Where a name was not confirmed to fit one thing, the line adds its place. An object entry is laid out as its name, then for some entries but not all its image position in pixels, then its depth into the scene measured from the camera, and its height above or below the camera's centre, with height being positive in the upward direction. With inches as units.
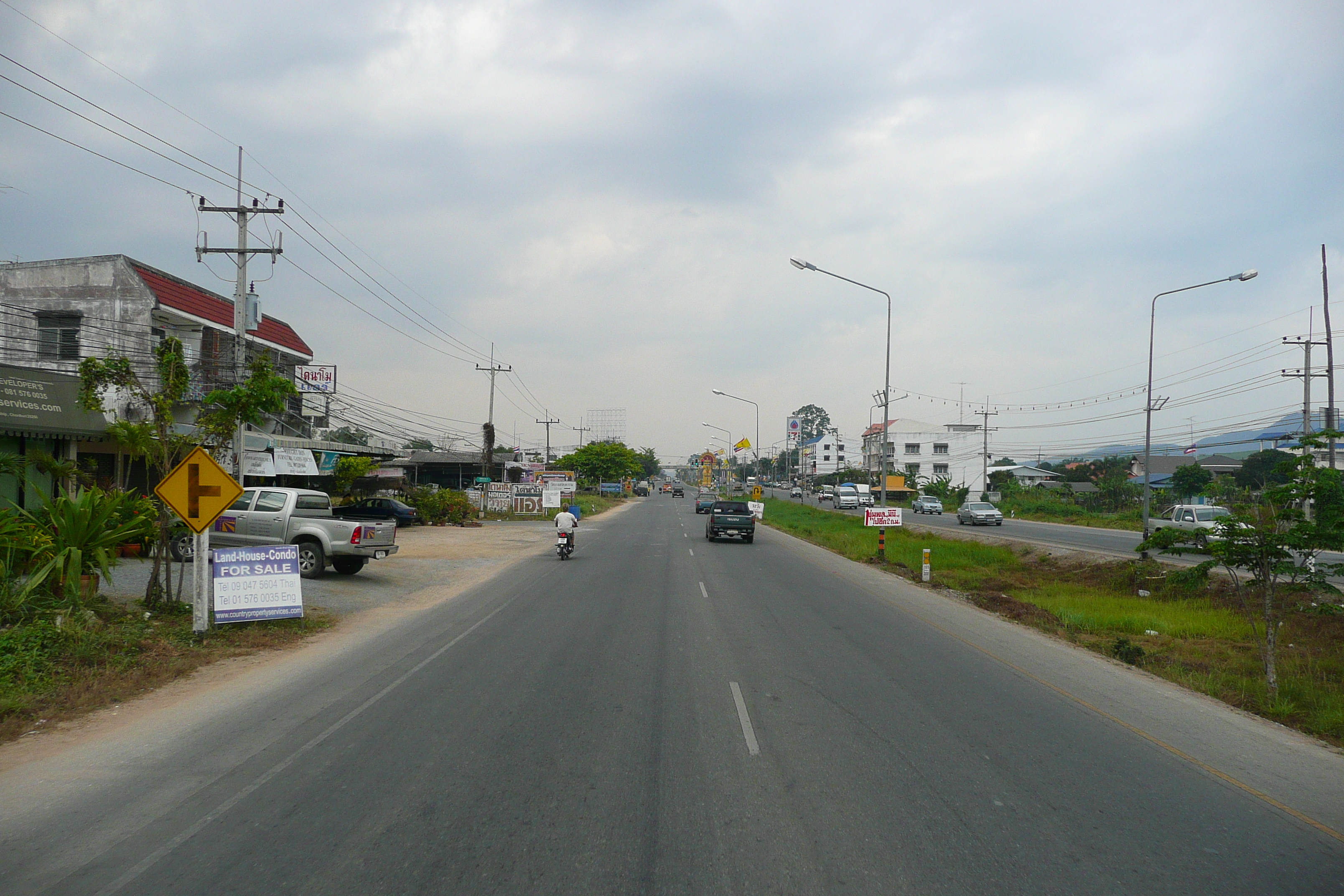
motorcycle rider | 936.9 -67.6
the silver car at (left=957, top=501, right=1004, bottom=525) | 1750.7 -94.1
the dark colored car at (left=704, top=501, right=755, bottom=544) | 1246.9 -86.4
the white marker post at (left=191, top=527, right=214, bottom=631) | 420.5 -66.3
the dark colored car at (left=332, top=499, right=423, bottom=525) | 1243.8 -82.3
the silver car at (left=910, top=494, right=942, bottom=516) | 2333.9 -100.8
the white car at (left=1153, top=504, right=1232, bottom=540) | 1112.2 -58.2
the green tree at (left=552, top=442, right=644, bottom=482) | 3656.5 +18.7
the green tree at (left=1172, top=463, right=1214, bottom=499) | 2167.8 -9.1
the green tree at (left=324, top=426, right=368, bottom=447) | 2434.8 +81.7
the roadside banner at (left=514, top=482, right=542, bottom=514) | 1962.4 -85.1
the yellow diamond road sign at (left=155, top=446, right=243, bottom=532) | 411.8 -16.2
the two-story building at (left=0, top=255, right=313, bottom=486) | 1037.8 +194.5
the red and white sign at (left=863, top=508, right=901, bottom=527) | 879.1 -52.3
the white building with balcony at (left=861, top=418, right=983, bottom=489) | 3826.3 +81.2
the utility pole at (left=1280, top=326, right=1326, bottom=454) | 1387.8 +192.4
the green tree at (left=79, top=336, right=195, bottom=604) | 447.2 +39.4
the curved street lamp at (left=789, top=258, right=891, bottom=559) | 907.4 +81.3
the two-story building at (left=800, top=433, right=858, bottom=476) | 5802.2 +100.1
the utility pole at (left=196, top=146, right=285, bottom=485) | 717.9 +167.2
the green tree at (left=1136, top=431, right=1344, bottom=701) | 344.2 -25.5
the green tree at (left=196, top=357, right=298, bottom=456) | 478.6 +36.4
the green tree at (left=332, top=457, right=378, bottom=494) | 1290.6 -11.8
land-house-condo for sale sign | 446.9 -72.3
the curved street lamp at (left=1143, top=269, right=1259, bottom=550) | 1126.4 +76.8
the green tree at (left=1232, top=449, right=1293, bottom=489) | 2384.4 +35.6
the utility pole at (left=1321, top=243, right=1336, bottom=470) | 1165.1 +178.5
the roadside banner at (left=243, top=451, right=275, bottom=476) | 922.1 -4.2
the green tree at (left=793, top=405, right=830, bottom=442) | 6619.1 +416.1
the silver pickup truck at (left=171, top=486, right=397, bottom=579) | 675.4 -59.4
